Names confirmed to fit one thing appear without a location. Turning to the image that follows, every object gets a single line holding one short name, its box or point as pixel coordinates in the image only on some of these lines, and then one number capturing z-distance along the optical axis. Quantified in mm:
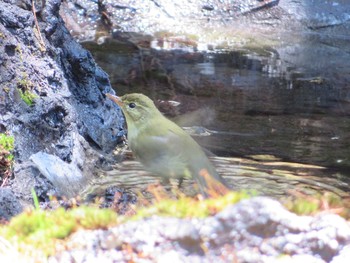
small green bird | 11633
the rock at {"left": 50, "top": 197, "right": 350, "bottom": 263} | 6695
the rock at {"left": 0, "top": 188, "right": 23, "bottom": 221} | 10023
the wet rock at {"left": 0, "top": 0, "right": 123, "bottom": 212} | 11875
